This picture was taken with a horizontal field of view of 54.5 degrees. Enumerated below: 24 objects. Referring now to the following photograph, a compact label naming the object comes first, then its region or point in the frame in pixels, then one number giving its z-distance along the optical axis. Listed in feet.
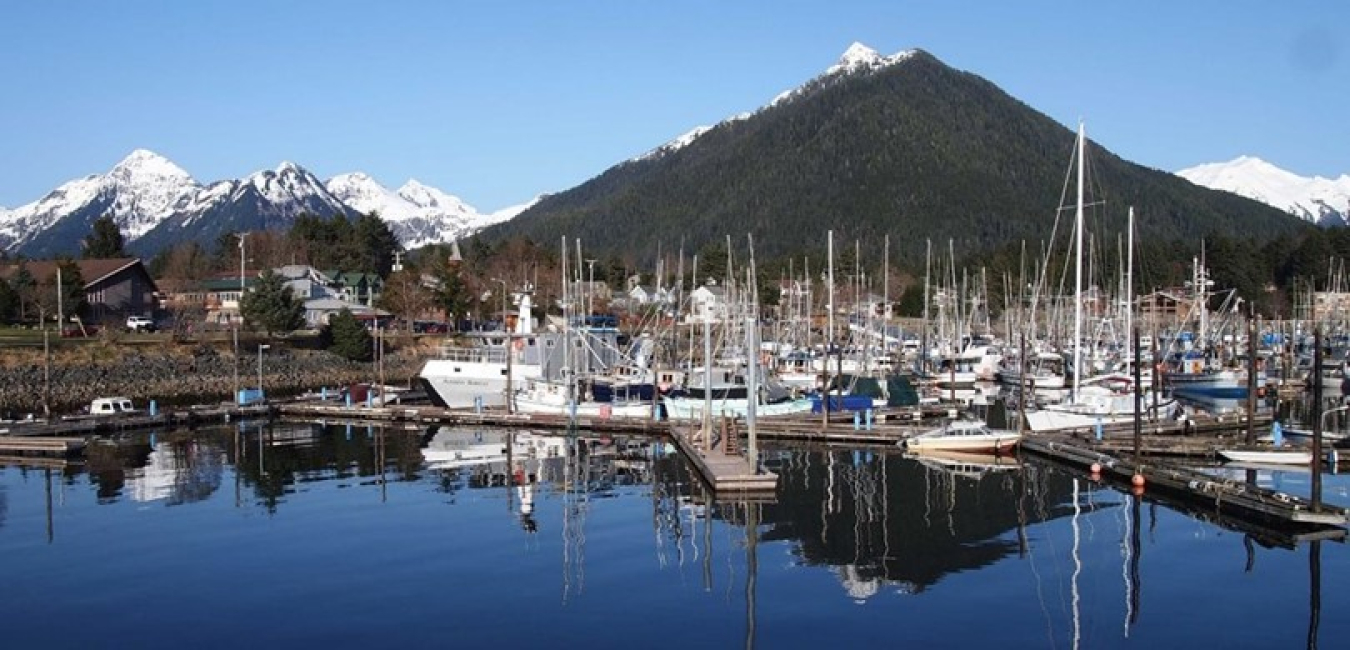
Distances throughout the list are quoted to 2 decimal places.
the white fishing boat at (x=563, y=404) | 194.80
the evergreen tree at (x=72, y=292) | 301.22
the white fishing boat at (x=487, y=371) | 219.82
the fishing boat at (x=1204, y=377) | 227.81
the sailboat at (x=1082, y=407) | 171.53
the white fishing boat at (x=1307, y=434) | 152.25
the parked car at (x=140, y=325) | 320.09
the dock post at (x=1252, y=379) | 146.48
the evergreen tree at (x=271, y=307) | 299.58
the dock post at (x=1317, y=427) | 103.57
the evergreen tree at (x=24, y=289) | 308.81
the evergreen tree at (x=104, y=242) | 435.53
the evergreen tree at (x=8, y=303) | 298.35
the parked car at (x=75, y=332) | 285.84
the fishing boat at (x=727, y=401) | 189.47
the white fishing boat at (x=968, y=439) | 156.78
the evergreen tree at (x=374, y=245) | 494.59
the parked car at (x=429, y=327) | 371.15
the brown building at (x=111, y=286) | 327.00
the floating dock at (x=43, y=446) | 161.89
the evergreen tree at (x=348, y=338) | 304.71
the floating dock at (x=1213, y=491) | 104.63
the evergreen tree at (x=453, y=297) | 360.07
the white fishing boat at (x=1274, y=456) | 138.72
